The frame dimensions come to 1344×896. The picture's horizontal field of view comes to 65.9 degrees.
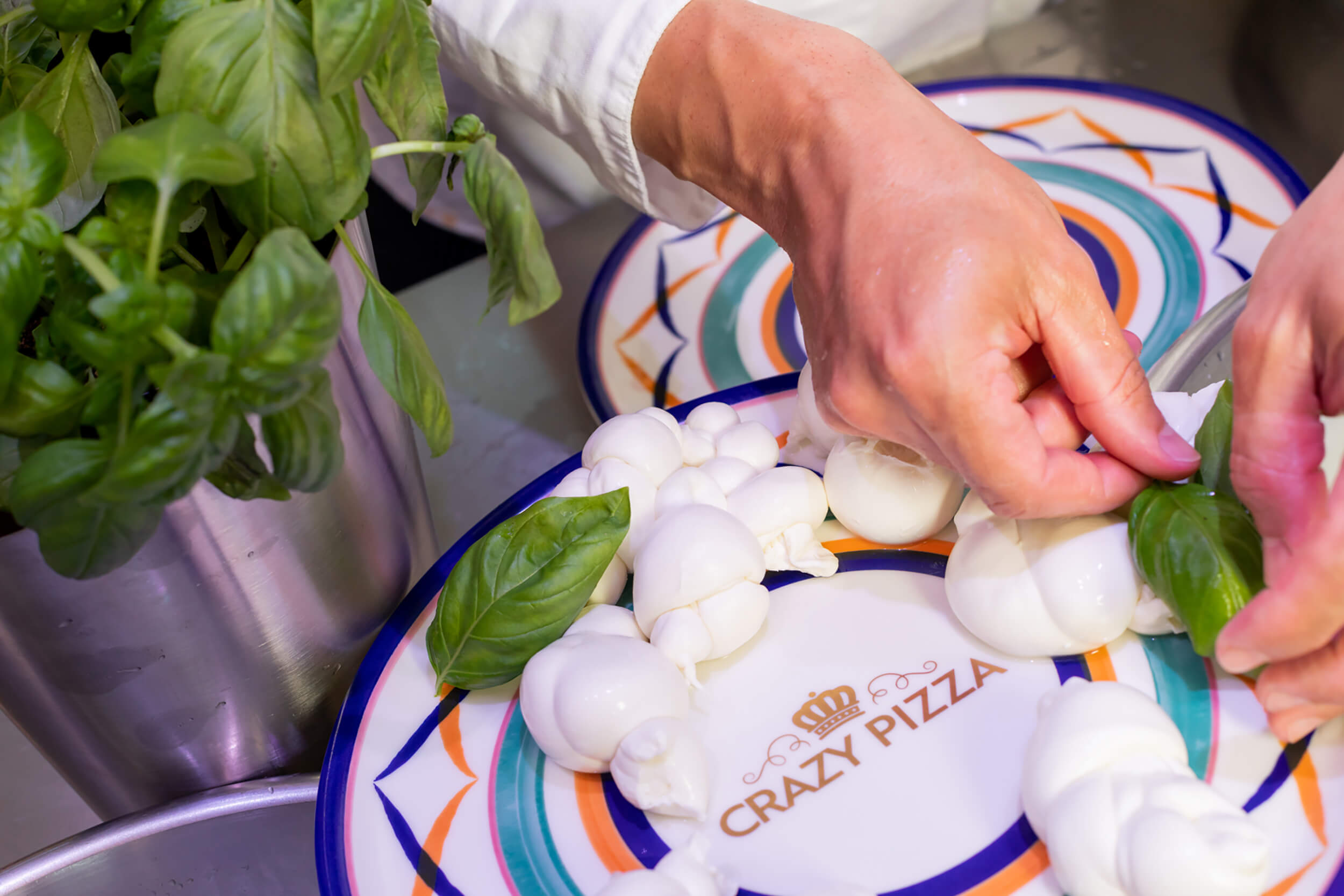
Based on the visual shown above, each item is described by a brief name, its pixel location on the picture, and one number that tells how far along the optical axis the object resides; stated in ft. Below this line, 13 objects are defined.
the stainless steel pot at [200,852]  1.87
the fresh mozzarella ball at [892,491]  1.94
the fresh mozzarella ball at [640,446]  2.04
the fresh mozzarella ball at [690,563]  1.80
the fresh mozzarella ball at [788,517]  1.98
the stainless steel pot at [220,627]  1.59
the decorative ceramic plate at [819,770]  1.57
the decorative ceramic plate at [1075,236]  2.88
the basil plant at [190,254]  1.14
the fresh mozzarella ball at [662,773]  1.63
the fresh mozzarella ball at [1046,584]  1.67
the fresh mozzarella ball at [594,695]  1.65
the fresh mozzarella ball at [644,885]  1.49
